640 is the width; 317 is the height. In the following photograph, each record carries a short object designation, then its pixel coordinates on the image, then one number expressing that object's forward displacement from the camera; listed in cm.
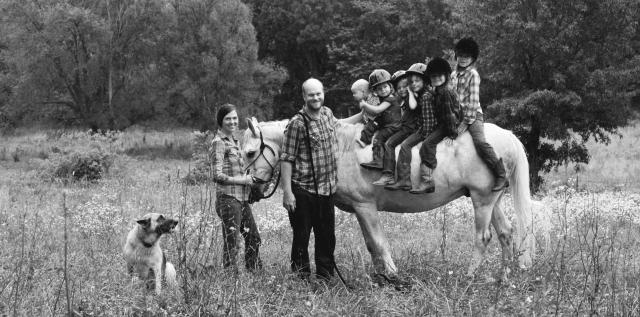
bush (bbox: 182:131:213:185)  1858
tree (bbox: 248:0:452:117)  4322
